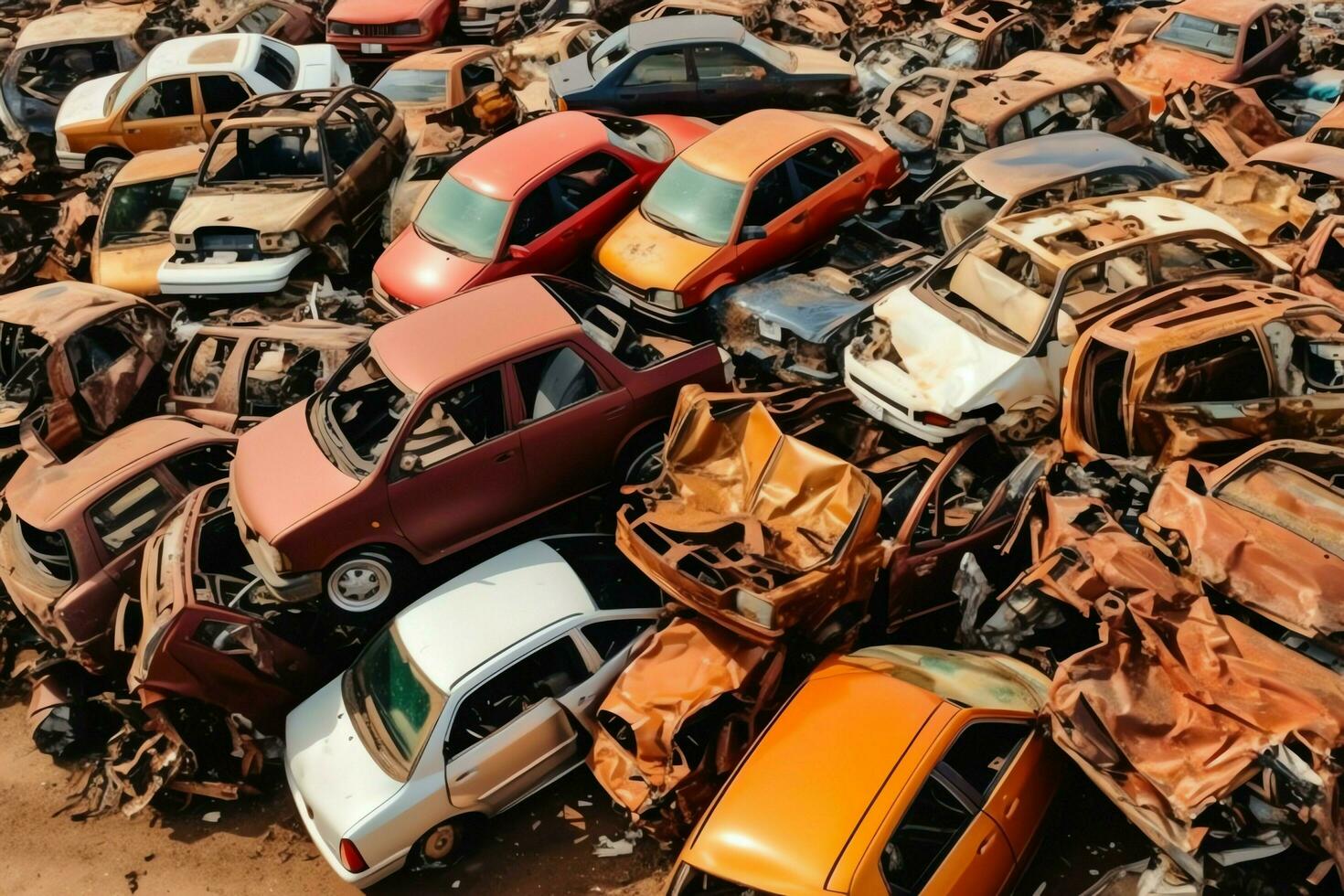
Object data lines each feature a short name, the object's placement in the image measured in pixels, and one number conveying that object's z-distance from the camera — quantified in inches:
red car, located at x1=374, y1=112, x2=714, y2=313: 418.0
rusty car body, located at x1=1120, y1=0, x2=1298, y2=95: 516.7
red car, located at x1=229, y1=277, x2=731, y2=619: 310.2
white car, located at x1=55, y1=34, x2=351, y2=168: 548.7
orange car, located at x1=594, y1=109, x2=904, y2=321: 399.2
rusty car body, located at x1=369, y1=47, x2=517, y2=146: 543.2
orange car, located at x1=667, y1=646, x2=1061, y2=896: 217.2
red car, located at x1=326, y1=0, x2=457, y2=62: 644.7
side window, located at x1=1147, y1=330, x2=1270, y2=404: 306.8
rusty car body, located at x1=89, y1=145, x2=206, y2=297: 479.8
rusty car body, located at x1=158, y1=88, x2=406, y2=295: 451.5
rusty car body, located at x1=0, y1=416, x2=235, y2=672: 326.6
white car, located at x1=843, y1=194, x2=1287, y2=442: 327.6
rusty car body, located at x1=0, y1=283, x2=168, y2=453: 388.8
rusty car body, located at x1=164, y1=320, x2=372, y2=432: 385.4
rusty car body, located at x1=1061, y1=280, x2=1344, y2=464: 304.0
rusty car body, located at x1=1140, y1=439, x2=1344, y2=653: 242.2
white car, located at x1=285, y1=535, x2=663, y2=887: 266.2
